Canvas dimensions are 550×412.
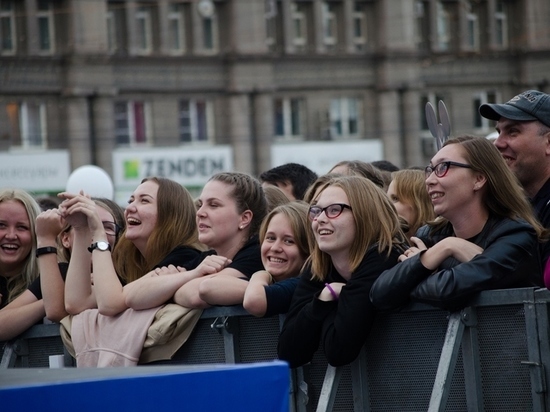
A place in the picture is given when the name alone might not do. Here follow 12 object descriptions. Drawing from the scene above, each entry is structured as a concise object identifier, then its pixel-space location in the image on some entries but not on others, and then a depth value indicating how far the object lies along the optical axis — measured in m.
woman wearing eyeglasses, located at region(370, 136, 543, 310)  8.35
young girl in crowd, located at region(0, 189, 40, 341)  12.80
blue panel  5.32
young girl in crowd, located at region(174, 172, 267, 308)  10.61
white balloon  24.75
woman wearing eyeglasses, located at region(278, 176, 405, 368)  8.99
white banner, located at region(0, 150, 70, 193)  67.10
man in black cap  9.81
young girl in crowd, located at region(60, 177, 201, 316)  11.45
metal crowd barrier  8.23
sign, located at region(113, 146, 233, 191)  69.35
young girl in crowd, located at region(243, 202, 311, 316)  10.37
